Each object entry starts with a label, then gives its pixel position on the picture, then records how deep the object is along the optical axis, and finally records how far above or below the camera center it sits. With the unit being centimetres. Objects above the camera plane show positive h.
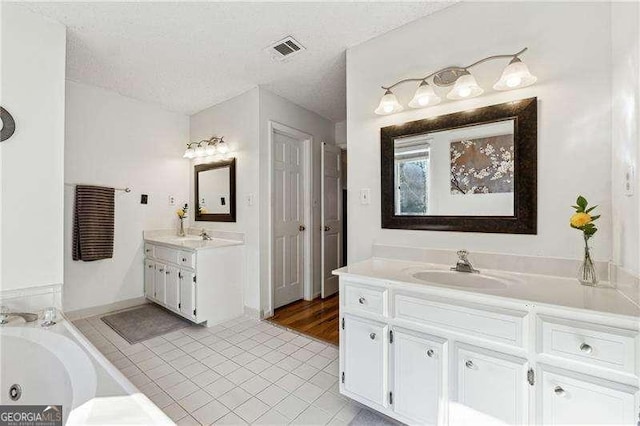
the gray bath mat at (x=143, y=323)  255 -112
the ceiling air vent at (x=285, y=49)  211 +132
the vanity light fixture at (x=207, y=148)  321 +79
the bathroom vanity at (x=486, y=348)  96 -57
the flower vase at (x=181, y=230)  357 -22
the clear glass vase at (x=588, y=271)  124 -26
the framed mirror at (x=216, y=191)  316 +27
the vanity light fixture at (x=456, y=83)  141 +74
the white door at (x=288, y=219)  320 -7
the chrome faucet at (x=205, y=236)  325 -27
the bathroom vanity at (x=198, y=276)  268 -66
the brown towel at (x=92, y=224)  277 -11
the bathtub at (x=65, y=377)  92 -66
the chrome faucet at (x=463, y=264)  153 -29
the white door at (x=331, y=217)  360 -5
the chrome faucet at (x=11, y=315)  150 -58
